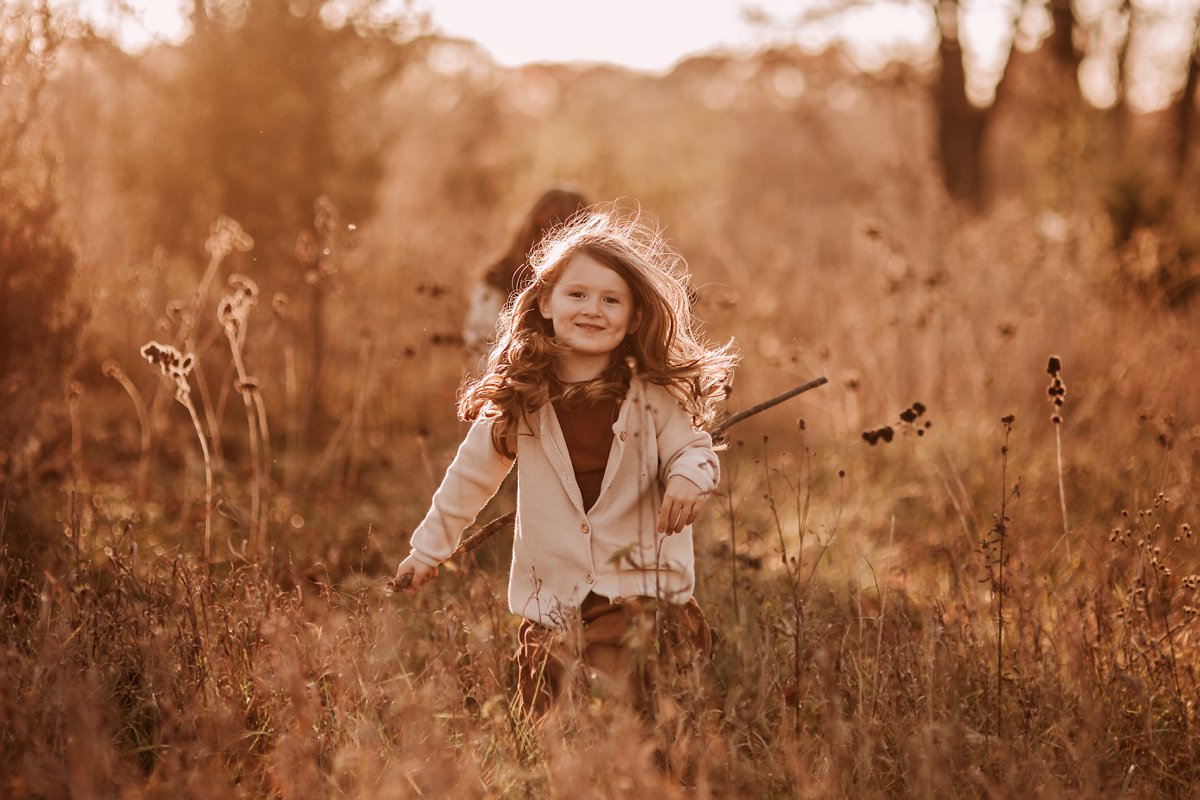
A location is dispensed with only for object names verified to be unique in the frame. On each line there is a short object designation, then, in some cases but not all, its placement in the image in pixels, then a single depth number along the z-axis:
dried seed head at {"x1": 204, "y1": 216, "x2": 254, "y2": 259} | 4.47
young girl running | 2.91
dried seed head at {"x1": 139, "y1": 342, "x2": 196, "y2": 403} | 3.34
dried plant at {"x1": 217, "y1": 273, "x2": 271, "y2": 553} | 3.78
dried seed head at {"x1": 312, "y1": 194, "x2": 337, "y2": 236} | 4.71
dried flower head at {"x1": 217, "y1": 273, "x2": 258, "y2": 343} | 3.75
